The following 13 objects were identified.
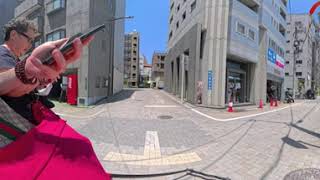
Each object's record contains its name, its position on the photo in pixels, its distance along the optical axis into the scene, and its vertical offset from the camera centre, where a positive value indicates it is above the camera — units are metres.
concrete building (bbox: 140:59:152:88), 52.86 +5.54
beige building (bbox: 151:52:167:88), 45.73 +6.75
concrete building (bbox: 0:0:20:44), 21.19 +11.12
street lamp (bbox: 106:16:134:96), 14.36 +2.07
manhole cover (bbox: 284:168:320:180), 2.82 -1.56
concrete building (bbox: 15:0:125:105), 10.98 +4.79
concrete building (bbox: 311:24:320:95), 45.48 +9.49
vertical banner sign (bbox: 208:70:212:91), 11.61 +0.79
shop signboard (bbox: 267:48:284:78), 18.01 +3.86
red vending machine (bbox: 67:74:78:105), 11.08 -0.12
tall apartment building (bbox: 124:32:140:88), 50.22 +10.64
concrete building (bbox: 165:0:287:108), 11.71 +3.93
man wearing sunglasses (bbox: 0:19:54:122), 0.92 +0.33
